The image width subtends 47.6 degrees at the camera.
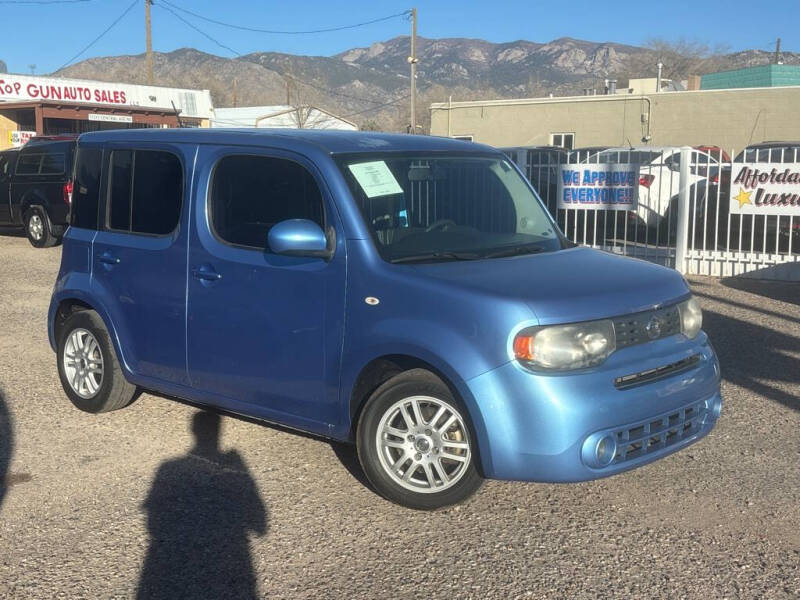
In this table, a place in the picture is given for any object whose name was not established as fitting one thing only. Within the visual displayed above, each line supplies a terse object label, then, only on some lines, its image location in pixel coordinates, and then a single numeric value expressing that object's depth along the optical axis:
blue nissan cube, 4.10
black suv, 16.39
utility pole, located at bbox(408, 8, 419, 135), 41.03
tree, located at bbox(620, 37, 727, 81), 80.29
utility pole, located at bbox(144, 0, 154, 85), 37.72
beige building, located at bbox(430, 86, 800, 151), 32.31
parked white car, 12.33
